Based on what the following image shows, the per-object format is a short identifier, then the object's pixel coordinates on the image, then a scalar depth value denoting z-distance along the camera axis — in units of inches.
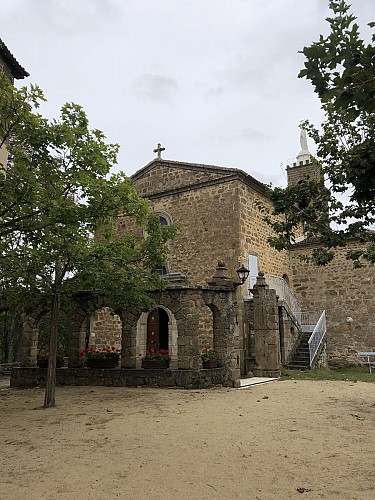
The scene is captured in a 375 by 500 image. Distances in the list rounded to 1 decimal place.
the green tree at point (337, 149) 90.9
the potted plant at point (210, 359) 412.2
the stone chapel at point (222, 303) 423.5
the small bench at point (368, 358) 599.3
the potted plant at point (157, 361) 417.4
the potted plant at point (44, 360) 460.1
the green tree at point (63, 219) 226.1
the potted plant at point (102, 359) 441.4
